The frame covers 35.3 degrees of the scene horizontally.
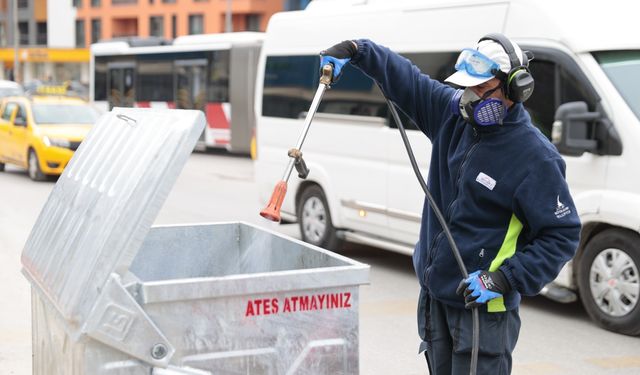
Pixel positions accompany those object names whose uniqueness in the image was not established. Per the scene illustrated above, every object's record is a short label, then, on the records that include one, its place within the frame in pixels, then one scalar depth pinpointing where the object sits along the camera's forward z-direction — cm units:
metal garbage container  310
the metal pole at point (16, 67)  6638
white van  749
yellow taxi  1847
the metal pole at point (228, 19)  4891
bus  2562
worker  364
